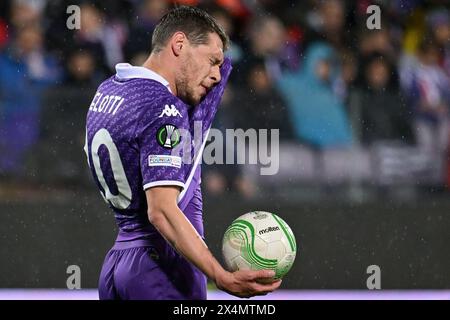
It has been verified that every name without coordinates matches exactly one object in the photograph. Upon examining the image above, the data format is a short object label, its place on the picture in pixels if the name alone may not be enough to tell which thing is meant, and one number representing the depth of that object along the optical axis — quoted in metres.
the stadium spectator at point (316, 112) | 14.55
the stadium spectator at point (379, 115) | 14.71
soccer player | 6.77
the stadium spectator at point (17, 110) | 14.41
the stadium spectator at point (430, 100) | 14.79
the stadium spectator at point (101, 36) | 15.28
